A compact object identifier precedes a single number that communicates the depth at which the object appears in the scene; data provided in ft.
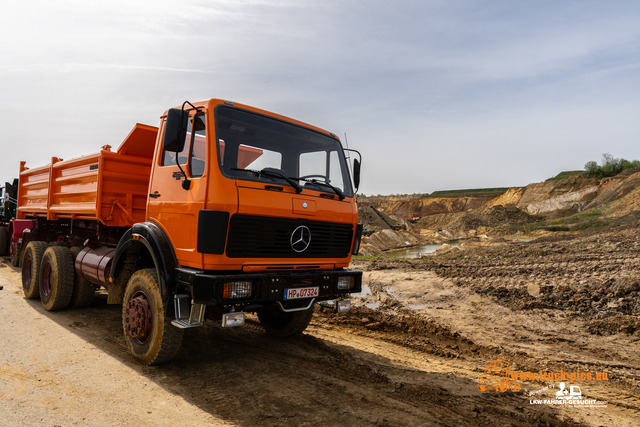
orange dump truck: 13.21
